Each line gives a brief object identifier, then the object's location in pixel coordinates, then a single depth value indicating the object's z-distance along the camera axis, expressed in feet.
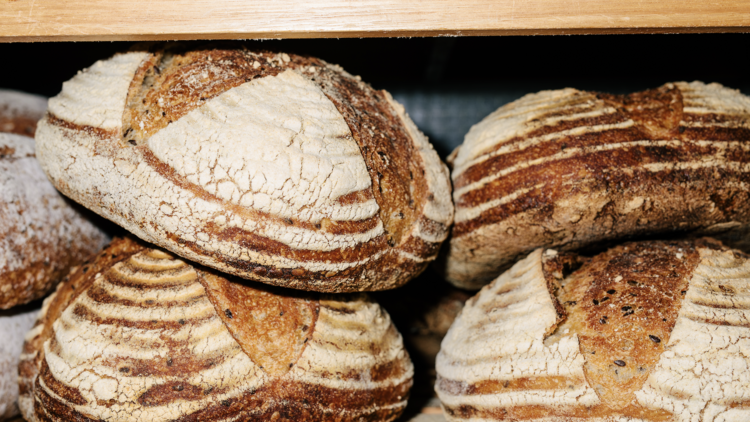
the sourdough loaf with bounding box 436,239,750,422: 1.84
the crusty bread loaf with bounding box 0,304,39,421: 2.18
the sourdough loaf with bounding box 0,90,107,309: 2.17
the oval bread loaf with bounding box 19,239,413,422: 1.91
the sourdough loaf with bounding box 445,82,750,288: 2.05
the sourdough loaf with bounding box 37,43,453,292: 1.87
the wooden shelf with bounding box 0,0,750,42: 1.87
